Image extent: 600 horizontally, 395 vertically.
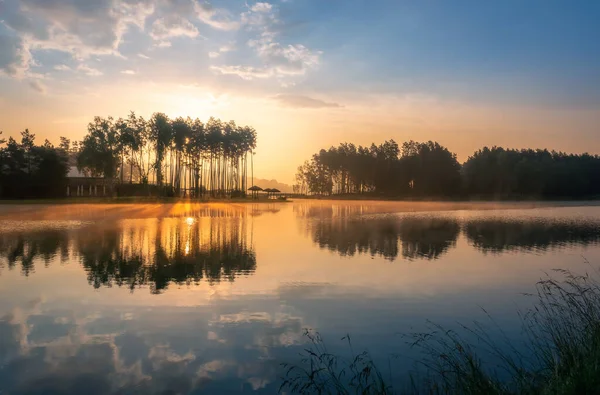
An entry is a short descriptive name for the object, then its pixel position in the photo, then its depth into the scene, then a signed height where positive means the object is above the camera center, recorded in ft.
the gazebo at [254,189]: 338.13 +1.40
